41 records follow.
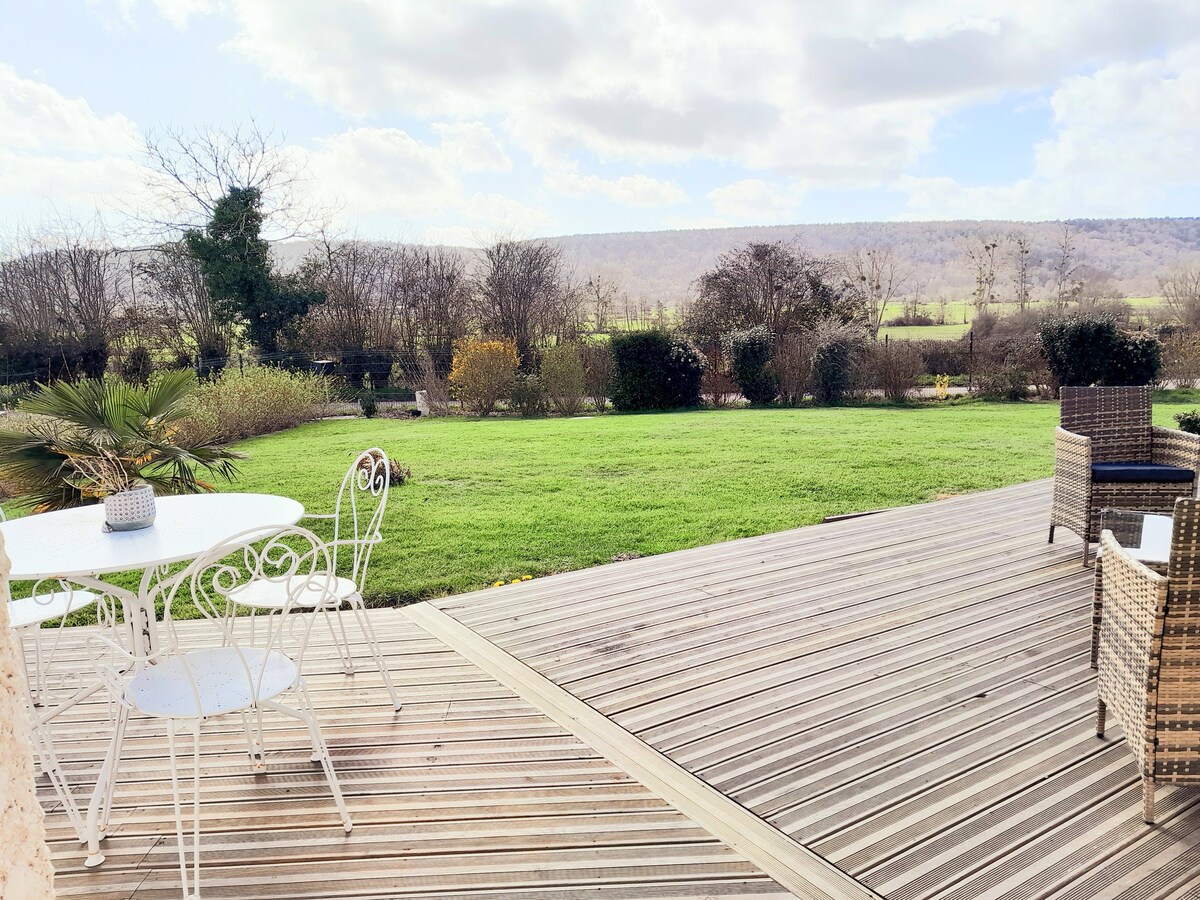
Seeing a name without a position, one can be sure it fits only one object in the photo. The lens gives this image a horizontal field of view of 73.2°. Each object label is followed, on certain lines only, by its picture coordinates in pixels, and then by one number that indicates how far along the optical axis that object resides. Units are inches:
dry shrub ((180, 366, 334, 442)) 388.6
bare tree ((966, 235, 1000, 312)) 884.0
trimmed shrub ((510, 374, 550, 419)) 471.2
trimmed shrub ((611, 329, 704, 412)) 478.9
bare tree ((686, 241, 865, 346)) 658.2
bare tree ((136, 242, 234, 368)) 567.5
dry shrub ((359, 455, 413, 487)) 266.1
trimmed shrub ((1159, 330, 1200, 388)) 480.7
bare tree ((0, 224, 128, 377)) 529.0
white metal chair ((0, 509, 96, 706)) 98.1
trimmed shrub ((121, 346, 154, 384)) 538.3
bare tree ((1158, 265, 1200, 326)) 559.2
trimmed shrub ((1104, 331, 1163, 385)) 458.9
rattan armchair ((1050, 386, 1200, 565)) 153.6
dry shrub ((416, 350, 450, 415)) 498.3
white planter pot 97.2
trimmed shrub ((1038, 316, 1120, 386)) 457.7
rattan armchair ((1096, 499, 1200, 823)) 74.5
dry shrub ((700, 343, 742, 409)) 507.2
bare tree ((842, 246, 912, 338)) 848.9
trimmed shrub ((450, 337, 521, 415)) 477.4
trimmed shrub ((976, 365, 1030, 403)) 487.5
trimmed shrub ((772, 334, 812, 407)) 488.4
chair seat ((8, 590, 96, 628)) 97.8
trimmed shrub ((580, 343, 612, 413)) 489.4
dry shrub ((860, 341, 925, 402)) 491.2
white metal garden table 81.1
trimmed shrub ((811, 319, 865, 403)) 479.8
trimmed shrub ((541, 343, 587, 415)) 471.2
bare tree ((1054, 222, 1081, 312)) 839.1
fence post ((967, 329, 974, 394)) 506.6
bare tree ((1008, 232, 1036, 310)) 908.7
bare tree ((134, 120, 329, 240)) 585.6
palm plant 142.3
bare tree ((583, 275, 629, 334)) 635.2
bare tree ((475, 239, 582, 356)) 602.9
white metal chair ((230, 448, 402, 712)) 101.3
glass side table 100.7
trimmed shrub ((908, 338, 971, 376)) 523.2
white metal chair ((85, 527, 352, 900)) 73.3
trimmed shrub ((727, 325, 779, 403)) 488.4
